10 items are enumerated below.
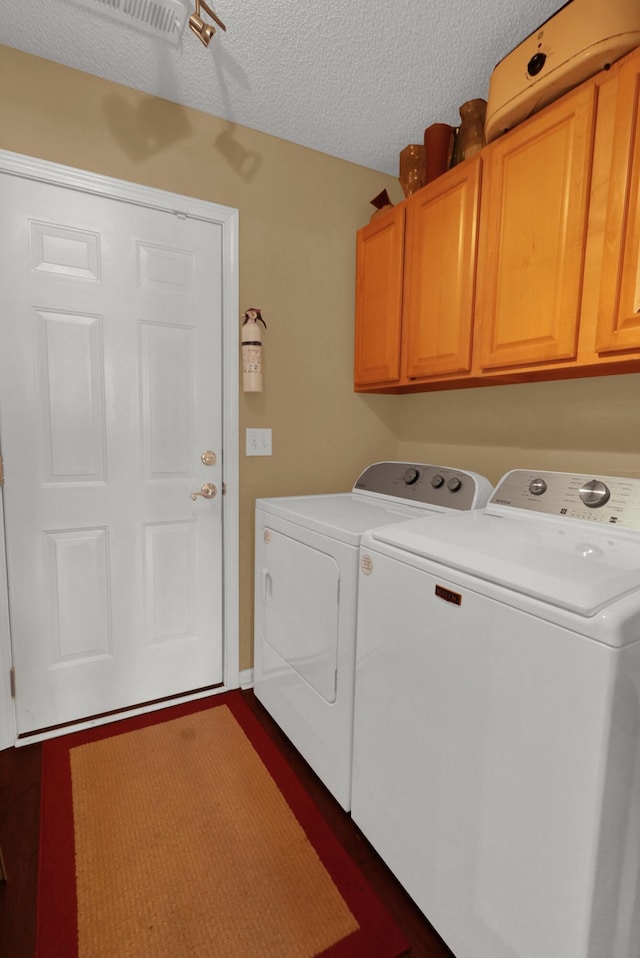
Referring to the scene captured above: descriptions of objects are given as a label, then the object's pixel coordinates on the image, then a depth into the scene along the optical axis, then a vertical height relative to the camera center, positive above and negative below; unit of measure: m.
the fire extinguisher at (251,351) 1.92 +0.31
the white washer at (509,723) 0.74 -0.57
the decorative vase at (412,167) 1.87 +1.08
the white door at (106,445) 1.64 -0.09
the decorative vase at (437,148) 1.75 +1.10
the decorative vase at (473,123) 1.60 +1.08
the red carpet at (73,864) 1.09 -1.24
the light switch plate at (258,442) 2.04 -0.08
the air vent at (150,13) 1.33 +1.22
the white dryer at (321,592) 1.40 -0.58
